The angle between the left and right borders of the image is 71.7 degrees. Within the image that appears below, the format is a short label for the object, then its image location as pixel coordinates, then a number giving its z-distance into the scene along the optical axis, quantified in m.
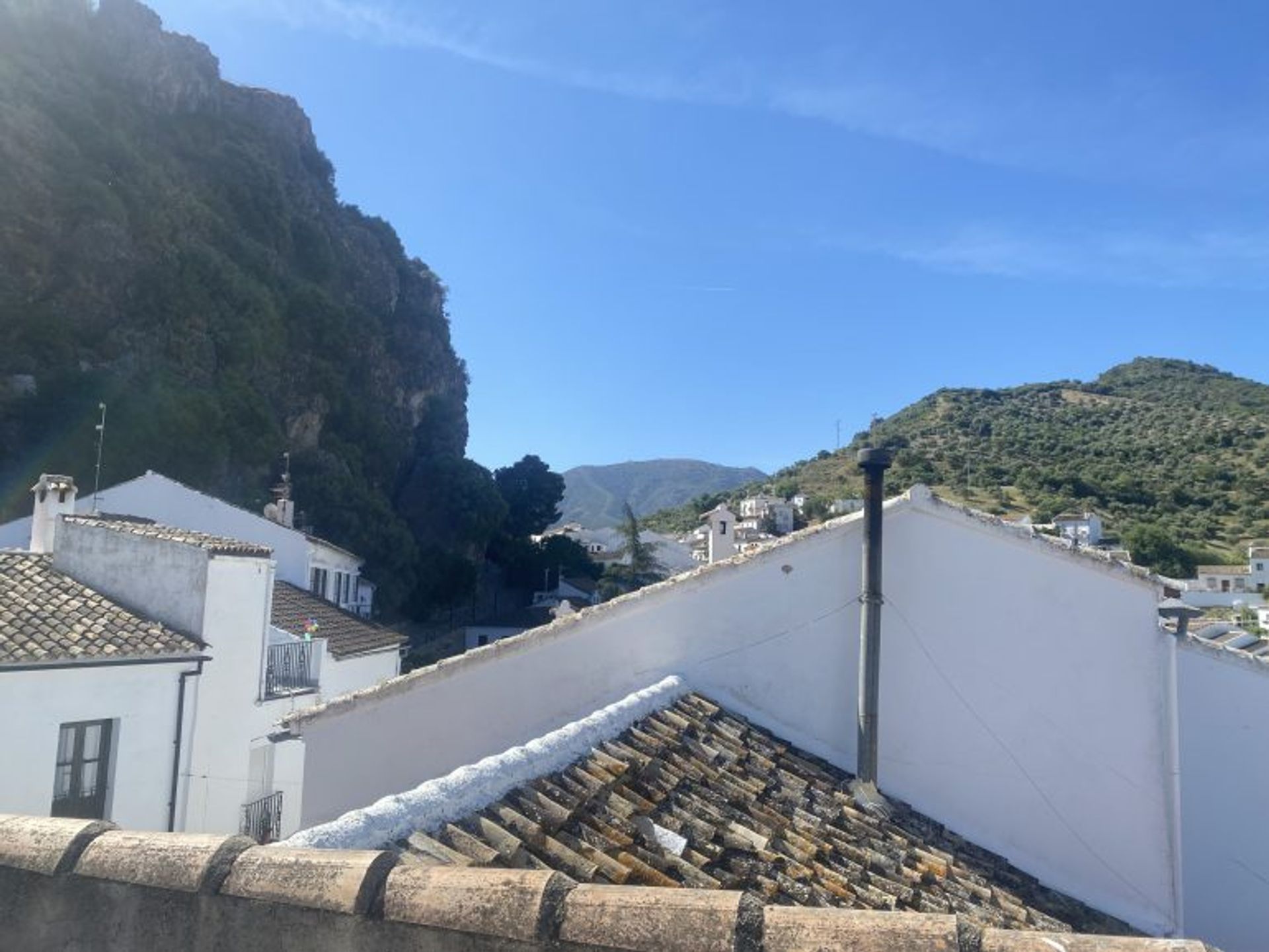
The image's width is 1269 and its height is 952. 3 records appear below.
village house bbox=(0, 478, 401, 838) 11.52
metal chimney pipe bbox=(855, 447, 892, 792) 7.07
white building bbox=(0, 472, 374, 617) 21.66
